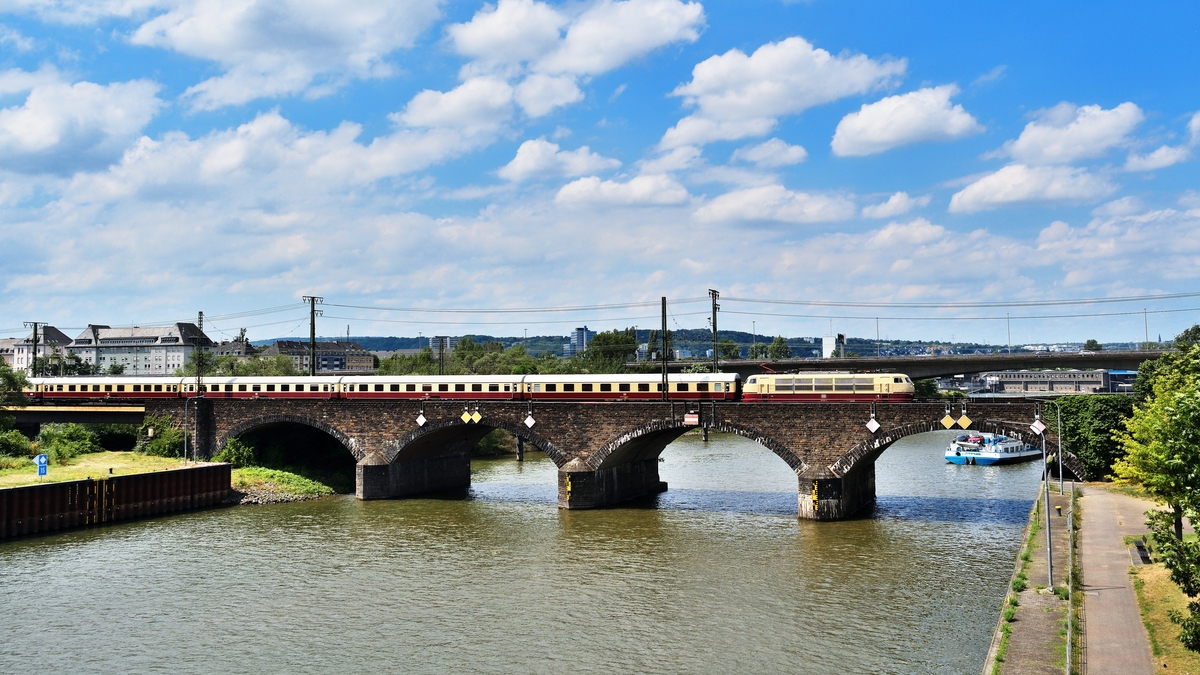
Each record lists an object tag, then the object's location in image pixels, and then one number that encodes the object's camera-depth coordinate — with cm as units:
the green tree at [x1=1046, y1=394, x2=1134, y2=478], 5284
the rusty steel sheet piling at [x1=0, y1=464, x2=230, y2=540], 4959
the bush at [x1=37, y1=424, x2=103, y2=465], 6425
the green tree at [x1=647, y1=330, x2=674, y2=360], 17412
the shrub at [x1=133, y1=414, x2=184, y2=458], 6856
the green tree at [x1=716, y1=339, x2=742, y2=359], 18338
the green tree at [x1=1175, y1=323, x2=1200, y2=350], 10521
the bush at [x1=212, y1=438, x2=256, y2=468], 6838
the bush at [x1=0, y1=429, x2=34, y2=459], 6209
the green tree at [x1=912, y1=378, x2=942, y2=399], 15326
